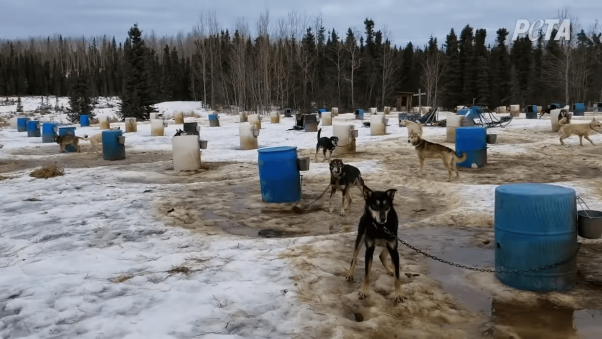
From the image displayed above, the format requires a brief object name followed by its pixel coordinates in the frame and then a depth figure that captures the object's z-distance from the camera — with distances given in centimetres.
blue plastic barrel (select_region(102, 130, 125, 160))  1466
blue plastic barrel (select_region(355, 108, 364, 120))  3336
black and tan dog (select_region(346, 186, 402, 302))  410
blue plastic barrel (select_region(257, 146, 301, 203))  827
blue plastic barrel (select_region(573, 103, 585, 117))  3094
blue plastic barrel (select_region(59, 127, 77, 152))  1733
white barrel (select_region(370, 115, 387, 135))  2058
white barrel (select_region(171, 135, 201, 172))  1187
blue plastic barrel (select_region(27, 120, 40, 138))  2394
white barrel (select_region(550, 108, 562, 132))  2044
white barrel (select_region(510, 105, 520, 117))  3272
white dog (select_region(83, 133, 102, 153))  1683
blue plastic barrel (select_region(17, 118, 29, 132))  2756
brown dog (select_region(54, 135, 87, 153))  1678
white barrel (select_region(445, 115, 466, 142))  1741
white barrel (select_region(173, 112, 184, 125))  3119
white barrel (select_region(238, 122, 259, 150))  1641
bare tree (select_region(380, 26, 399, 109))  5543
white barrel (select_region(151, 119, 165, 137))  2250
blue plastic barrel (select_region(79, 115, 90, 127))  3225
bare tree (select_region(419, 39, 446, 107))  5029
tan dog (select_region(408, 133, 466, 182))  1020
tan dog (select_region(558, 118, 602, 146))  1508
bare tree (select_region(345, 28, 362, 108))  5552
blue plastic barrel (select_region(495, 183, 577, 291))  408
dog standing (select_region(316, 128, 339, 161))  1323
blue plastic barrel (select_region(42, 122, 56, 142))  2106
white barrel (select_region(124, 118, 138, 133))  2533
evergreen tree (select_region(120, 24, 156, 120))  3972
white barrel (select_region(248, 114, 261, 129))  2442
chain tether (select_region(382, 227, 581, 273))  412
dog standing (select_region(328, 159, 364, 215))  754
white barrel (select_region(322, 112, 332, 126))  2623
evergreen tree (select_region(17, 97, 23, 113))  5802
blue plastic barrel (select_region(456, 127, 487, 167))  1169
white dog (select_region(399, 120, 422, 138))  1850
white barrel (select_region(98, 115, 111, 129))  2817
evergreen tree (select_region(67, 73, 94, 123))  4206
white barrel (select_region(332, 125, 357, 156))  1439
